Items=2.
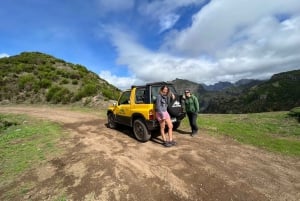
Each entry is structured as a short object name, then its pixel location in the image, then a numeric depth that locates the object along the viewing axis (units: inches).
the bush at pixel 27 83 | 1019.4
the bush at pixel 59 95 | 893.5
